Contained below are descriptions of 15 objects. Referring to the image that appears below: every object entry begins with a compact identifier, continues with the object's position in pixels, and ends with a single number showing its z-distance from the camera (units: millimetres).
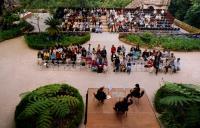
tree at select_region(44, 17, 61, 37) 25578
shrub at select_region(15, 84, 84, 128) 10352
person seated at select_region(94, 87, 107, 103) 14500
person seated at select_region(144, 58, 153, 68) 20578
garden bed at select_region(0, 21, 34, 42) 27094
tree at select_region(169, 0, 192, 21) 48188
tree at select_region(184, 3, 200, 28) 41369
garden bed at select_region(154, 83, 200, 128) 8383
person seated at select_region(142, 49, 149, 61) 22078
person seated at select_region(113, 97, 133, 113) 13523
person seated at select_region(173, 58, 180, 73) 20641
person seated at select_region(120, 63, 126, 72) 20438
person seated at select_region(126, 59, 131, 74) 20281
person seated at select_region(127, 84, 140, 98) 14847
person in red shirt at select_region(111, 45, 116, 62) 22550
